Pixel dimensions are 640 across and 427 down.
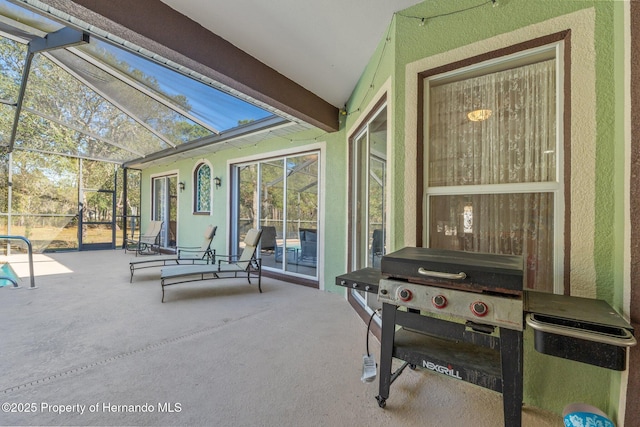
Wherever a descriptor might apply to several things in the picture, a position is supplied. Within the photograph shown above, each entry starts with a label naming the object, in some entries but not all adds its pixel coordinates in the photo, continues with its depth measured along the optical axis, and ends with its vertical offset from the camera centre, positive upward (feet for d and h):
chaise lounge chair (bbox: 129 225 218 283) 20.08 -3.04
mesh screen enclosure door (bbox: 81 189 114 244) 28.07 -0.41
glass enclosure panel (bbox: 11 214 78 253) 24.73 -1.59
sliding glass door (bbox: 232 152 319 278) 16.52 +0.30
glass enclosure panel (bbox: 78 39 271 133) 12.60 +6.47
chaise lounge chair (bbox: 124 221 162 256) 26.13 -2.58
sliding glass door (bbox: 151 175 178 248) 27.68 +0.52
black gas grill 3.94 -1.64
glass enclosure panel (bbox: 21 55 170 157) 15.78 +7.14
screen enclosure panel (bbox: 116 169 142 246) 30.12 +0.77
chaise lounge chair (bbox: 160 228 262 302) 13.62 -2.88
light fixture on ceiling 6.68 +2.50
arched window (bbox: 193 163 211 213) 23.21 +2.25
